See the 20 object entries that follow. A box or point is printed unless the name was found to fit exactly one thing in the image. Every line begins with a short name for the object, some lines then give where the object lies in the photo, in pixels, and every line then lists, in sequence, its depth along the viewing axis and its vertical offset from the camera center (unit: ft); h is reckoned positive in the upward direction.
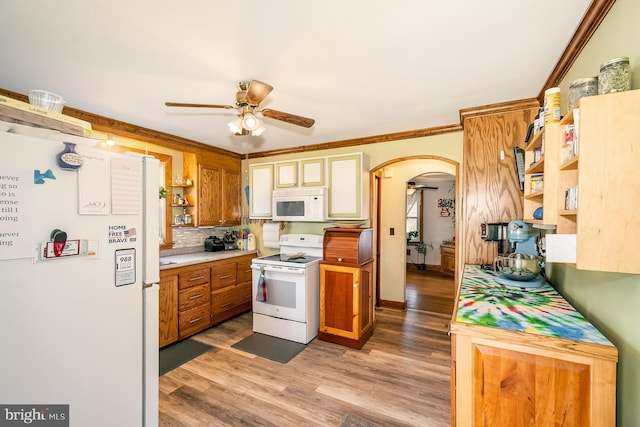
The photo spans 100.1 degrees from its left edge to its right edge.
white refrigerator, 3.00 -0.94
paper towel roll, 13.10 -1.16
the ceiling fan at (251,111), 6.00 +2.49
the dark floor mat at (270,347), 9.05 -4.90
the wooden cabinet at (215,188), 12.13 +1.08
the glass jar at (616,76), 3.22 +1.66
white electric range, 9.93 -3.37
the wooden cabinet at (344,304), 9.70 -3.47
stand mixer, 6.05 -1.15
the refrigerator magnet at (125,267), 3.92 -0.85
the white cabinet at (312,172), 11.59 +1.69
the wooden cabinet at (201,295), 9.48 -3.44
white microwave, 11.23 +0.28
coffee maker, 7.43 -0.64
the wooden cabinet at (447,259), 21.24 -3.87
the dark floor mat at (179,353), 8.52 -4.92
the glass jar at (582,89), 3.69 +1.73
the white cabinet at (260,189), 12.94 +1.04
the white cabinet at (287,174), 12.22 +1.68
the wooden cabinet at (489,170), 8.04 +1.28
